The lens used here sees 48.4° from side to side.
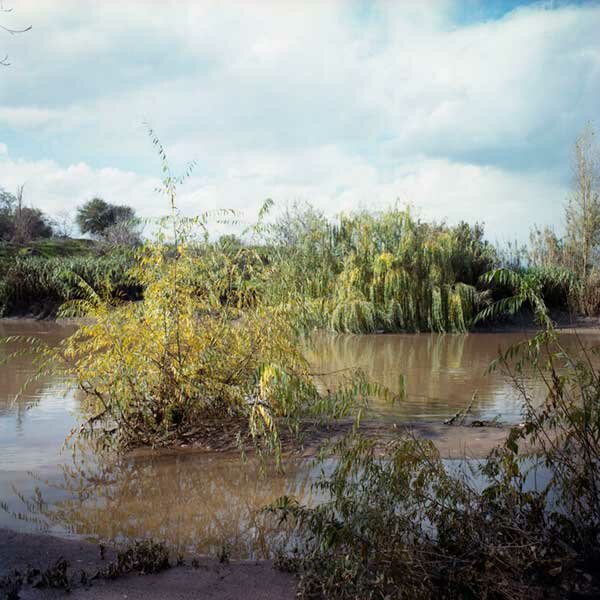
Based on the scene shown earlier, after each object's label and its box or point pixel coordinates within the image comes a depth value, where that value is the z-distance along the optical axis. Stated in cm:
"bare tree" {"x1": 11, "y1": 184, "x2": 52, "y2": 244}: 3916
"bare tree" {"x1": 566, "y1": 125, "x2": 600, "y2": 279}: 2562
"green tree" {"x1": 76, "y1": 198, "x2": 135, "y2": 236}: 5044
